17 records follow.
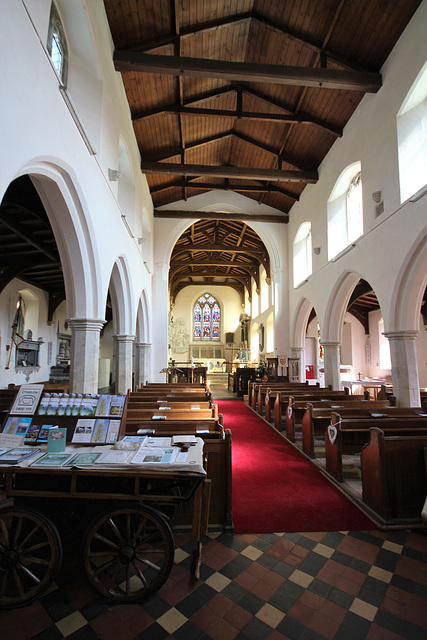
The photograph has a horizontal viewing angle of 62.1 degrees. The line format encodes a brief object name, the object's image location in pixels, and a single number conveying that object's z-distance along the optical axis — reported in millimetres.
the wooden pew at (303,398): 6656
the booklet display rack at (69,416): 2607
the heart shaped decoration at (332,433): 4177
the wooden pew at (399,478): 3162
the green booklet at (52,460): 2180
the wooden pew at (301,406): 5723
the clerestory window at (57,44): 4312
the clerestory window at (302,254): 11602
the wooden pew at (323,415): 4905
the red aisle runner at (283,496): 3143
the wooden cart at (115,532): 2072
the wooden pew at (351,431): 4094
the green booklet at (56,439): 2408
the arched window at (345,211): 8406
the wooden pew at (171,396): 6164
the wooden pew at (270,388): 8354
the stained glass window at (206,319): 23375
